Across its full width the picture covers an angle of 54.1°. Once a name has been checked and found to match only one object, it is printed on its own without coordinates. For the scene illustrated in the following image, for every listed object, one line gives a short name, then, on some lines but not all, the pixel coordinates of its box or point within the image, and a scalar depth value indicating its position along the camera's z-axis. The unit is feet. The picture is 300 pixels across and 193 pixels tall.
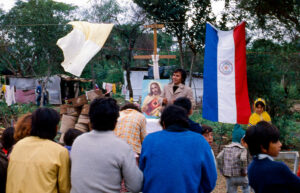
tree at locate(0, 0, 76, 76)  54.70
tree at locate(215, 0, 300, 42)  23.30
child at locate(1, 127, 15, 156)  10.32
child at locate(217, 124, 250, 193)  12.85
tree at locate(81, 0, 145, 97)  58.65
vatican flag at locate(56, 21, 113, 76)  17.54
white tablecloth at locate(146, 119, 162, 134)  18.33
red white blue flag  16.55
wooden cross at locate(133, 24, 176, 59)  25.91
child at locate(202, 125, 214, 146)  11.33
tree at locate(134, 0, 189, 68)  40.51
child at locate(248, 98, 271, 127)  18.04
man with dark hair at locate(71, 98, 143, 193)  7.27
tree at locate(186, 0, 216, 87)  38.63
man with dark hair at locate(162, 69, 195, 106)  15.43
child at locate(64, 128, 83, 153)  10.56
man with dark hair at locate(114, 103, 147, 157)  11.99
